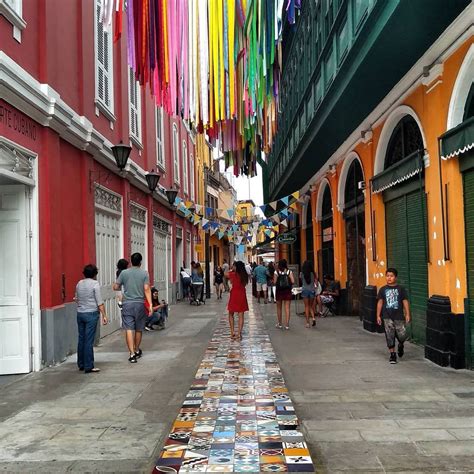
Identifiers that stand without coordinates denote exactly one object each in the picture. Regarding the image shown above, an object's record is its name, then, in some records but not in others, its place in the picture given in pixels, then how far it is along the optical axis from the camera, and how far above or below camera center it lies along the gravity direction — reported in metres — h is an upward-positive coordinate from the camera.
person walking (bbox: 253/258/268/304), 21.46 -0.40
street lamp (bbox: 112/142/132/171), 11.77 +2.58
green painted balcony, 7.02 +3.21
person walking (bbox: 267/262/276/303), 21.80 -0.50
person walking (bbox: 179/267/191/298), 21.59 -0.37
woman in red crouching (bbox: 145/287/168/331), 12.91 -1.08
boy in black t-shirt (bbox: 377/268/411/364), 8.21 -0.70
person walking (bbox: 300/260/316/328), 13.10 -0.41
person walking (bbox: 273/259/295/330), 12.44 -0.36
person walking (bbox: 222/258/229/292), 30.76 -0.88
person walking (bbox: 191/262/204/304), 20.84 -0.48
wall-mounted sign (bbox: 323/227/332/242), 17.03 +1.07
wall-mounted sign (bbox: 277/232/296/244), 20.43 +1.20
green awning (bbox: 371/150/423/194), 8.84 +1.68
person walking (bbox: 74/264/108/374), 8.11 -0.63
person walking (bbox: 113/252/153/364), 8.88 -0.45
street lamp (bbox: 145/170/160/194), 15.59 +2.67
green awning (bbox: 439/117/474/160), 6.94 +1.68
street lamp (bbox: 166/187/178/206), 19.20 +2.71
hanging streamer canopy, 8.32 +3.56
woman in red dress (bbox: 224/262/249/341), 10.99 -0.50
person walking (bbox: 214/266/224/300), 24.72 -0.52
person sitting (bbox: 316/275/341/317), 15.18 -0.73
